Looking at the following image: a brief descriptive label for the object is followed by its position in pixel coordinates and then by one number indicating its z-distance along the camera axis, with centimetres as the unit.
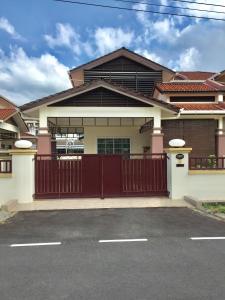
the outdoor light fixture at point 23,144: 732
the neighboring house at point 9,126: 1237
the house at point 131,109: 924
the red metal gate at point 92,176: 755
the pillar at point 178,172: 756
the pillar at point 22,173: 727
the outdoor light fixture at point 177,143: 764
